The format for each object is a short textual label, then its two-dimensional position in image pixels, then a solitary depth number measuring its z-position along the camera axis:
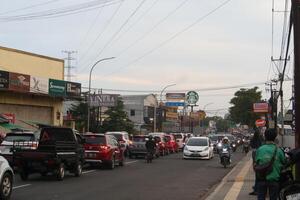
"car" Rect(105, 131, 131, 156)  40.28
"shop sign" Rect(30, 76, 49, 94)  46.00
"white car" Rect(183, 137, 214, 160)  39.22
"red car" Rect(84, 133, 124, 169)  27.41
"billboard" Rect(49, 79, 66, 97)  48.78
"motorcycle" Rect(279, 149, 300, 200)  8.91
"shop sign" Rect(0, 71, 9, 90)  41.44
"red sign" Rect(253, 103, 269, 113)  75.83
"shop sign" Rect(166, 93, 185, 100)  98.44
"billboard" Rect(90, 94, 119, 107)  65.81
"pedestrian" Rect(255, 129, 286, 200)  8.91
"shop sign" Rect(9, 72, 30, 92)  42.50
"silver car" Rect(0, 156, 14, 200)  13.64
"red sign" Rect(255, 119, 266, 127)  52.65
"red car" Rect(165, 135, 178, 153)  48.92
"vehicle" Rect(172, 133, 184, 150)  57.41
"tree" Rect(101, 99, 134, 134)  77.01
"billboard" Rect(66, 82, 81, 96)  51.22
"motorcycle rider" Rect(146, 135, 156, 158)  34.78
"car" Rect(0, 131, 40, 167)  23.76
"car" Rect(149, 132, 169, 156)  43.89
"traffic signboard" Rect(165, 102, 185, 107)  98.12
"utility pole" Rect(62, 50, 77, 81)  93.80
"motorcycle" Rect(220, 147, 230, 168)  30.62
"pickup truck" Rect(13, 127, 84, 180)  20.28
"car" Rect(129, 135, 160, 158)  39.56
